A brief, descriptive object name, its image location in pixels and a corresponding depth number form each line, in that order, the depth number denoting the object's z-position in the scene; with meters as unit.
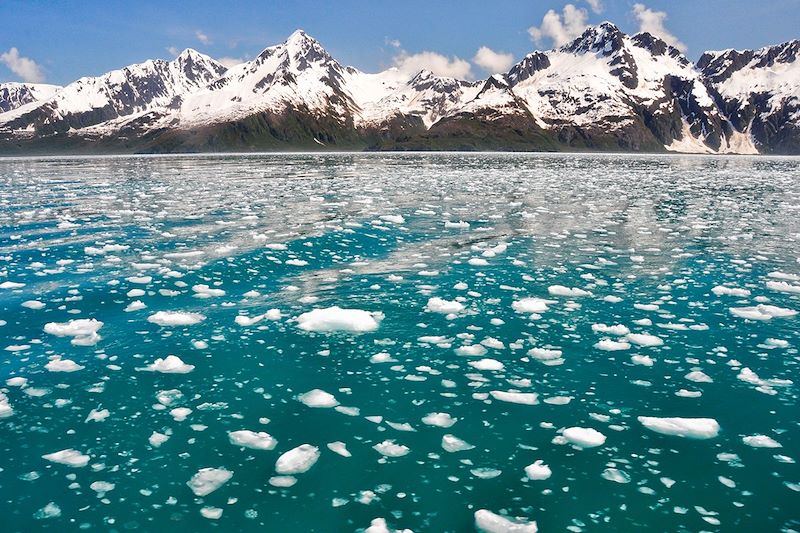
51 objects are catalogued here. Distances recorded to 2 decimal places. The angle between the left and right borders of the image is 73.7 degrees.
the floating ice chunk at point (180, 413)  6.92
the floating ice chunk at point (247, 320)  10.55
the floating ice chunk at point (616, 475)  5.63
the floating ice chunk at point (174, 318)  10.61
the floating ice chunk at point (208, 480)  5.51
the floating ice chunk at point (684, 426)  6.53
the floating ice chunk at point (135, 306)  11.38
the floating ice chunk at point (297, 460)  5.84
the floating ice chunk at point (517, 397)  7.33
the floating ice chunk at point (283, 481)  5.60
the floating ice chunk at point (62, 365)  8.41
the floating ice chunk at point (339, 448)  6.14
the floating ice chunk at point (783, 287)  12.59
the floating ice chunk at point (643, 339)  9.42
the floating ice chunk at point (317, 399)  7.31
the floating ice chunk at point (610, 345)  9.12
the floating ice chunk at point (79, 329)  9.73
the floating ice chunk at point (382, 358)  8.72
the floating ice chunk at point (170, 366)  8.34
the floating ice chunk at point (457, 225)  21.83
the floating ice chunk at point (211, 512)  5.12
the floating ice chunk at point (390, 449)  6.14
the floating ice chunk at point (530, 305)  11.15
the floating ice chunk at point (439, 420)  6.75
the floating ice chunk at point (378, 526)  4.89
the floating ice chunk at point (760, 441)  6.29
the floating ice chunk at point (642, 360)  8.59
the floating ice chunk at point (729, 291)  12.36
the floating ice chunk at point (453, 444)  6.22
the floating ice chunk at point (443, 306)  11.19
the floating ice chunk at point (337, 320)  10.23
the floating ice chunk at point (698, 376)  7.93
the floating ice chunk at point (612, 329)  9.88
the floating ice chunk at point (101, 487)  5.46
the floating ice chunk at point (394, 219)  23.19
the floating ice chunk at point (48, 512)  5.11
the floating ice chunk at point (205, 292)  12.44
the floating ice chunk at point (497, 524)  4.93
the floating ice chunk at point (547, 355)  8.63
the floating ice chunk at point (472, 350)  8.96
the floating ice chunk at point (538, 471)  5.67
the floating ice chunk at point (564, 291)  12.30
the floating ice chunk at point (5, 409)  7.04
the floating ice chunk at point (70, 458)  5.95
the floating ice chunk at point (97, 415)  6.90
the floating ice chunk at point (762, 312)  10.80
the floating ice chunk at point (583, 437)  6.30
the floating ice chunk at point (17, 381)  7.88
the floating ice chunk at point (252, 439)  6.29
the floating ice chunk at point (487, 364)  8.41
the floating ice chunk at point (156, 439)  6.32
